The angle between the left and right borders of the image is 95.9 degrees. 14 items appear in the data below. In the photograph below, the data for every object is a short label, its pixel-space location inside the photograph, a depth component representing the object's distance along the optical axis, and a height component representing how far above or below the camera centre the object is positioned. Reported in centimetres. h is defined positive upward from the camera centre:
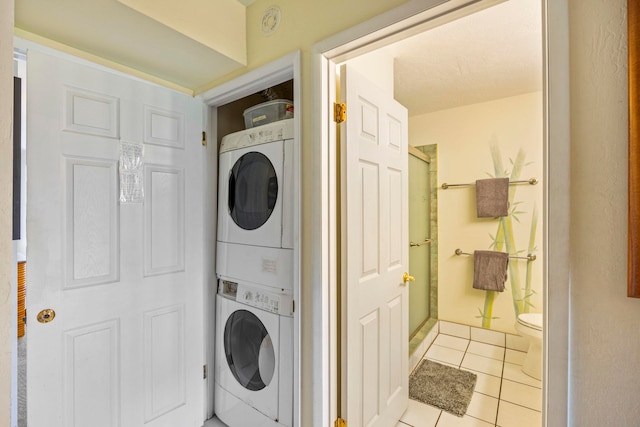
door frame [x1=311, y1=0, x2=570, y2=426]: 80 +13
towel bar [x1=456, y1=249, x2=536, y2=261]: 263 -42
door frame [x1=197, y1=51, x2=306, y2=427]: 135 +19
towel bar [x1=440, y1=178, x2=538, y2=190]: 263 +28
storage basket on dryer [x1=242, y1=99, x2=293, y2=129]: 167 +59
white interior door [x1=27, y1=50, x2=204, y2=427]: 119 -20
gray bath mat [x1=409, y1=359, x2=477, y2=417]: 199 -132
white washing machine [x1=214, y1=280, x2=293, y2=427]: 148 -82
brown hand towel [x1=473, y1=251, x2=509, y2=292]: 270 -56
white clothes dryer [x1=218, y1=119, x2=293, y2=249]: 149 +14
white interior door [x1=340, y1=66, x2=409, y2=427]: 134 -22
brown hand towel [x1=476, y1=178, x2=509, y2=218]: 272 +14
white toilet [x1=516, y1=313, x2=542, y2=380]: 222 -101
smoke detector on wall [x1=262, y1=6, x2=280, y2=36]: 141 +96
